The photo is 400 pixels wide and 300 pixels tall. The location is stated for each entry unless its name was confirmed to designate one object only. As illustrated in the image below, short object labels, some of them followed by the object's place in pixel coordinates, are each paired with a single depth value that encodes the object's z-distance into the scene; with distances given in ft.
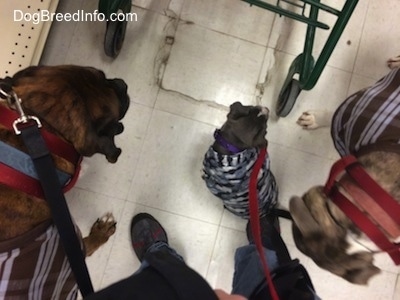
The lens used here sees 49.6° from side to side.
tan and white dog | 3.13
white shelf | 5.25
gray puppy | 4.13
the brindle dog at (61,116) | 3.20
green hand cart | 4.17
